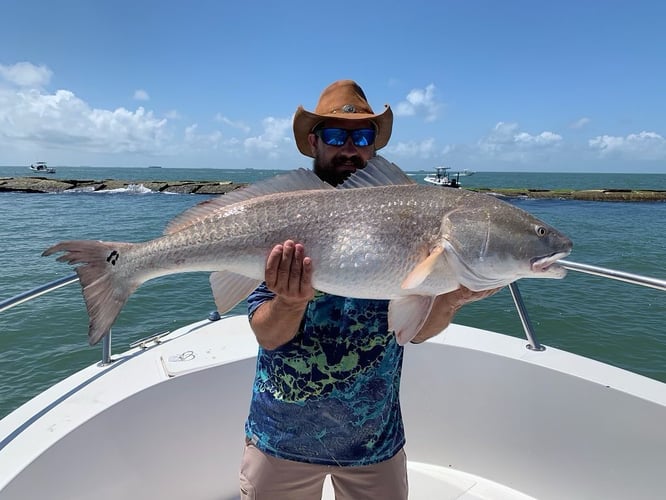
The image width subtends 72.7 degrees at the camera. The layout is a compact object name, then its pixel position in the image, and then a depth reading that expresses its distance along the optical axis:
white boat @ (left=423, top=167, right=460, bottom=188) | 48.22
